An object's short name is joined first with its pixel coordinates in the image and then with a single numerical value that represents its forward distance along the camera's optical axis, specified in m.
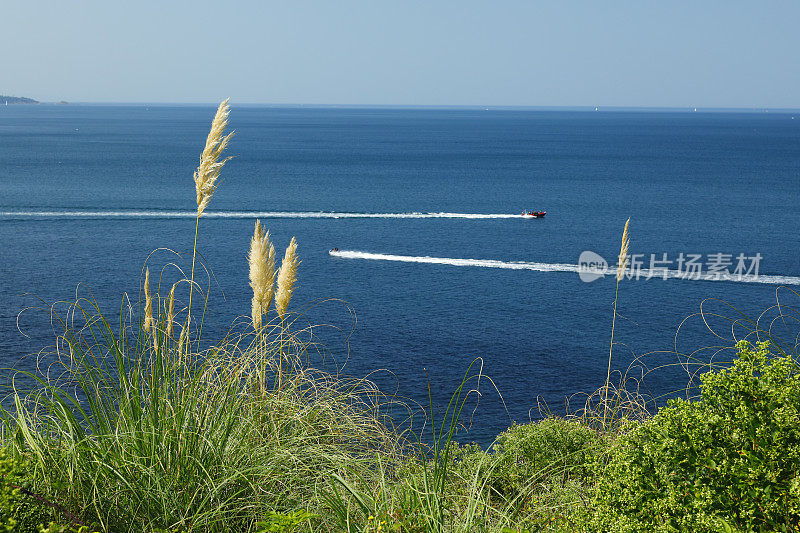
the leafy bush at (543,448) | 6.93
